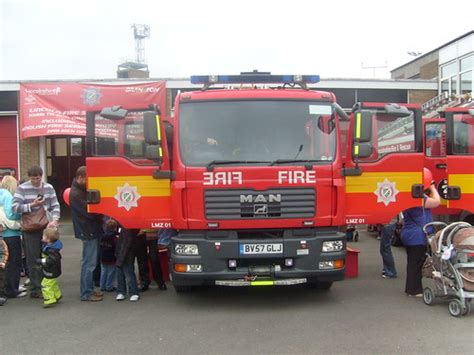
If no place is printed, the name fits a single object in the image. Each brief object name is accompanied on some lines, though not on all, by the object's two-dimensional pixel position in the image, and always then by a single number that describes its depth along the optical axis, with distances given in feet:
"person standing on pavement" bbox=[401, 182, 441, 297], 21.20
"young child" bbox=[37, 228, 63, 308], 20.49
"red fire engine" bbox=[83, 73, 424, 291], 19.29
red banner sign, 49.16
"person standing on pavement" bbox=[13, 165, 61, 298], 21.70
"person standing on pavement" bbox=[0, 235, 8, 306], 21.34
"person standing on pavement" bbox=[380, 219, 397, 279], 25.85
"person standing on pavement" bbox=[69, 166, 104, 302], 21.66
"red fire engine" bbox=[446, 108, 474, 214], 24.04
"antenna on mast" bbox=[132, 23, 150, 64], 181.02
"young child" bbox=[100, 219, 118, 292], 22.80
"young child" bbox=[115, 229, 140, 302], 21.77
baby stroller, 18.60
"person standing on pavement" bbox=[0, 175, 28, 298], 22.15
